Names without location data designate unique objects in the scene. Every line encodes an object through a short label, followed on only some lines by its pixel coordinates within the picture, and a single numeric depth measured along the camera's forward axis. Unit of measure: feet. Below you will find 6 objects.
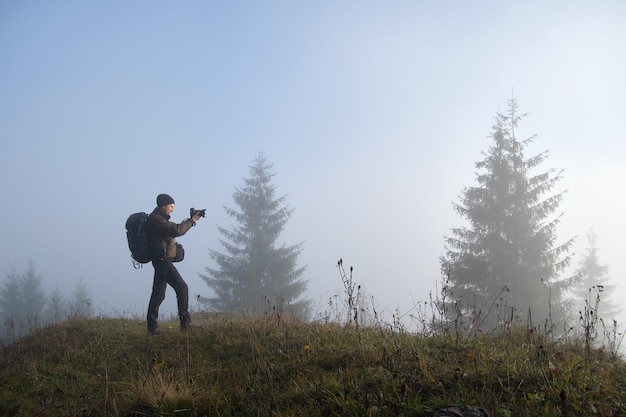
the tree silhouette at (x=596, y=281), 116.09
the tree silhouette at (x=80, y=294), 168.80
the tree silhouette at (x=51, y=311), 147.74
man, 25.49
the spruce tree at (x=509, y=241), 59.67
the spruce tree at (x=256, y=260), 81.70
